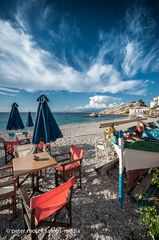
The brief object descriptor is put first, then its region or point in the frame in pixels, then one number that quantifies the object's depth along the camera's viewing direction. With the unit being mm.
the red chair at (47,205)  1480
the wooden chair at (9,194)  2022
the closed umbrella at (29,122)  6798
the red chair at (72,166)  2709
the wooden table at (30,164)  2315
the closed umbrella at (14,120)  5360
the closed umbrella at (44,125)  2959
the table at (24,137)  5415
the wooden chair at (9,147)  4442
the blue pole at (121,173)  2267
